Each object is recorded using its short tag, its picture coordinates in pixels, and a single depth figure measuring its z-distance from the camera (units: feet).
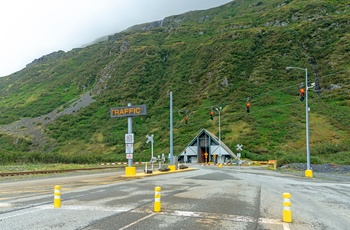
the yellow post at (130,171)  89.10
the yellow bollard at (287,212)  30.14
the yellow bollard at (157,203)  34.00
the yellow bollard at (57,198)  36.19
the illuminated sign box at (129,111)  98.17
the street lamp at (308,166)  91.71
